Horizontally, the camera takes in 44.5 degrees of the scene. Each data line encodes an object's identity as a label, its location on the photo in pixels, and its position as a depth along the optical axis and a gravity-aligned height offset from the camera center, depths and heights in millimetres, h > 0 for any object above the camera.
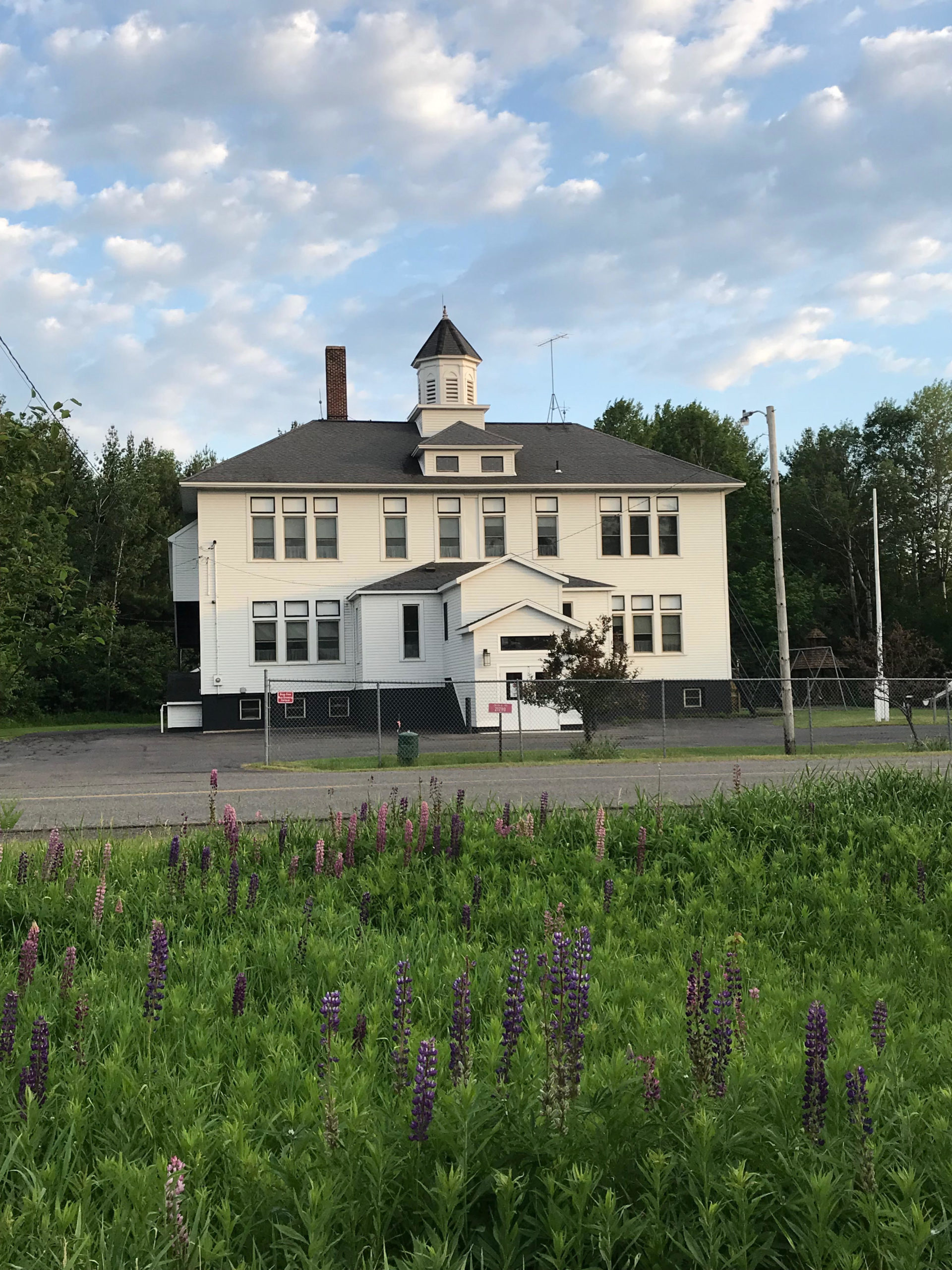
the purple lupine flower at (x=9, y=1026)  4027 -1152
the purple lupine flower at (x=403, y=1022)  3682 -1087
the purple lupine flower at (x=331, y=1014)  3775 -1058
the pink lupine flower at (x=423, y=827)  8531 -1031
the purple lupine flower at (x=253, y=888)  7191 -1211
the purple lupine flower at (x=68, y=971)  5074 -1196
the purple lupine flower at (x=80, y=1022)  4348 -1283
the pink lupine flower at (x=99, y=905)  6174 -1115
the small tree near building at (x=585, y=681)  26844 +47
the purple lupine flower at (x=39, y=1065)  3889 -1228
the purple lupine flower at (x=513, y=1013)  3578 -1013
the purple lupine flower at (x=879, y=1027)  3969 -1226
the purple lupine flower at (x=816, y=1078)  3289 -1133
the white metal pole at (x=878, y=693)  36625 -612
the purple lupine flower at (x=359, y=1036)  4147 -1267
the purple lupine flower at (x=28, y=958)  5133 -1148
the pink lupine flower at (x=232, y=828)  8477 -982
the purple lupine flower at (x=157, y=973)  4590 -1095
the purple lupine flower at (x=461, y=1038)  3582 -1106
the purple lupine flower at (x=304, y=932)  5918 -1310
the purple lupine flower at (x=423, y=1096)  3213 -1138
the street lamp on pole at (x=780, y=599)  25734 +1779
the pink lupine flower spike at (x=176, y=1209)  2764 -1250
